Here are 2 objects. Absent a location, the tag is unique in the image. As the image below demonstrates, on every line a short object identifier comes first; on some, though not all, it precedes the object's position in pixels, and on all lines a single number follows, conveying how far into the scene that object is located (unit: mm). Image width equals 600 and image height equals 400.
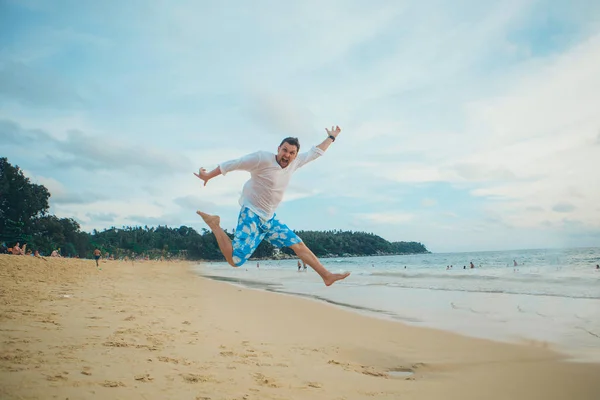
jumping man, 4156
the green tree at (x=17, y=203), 38062
